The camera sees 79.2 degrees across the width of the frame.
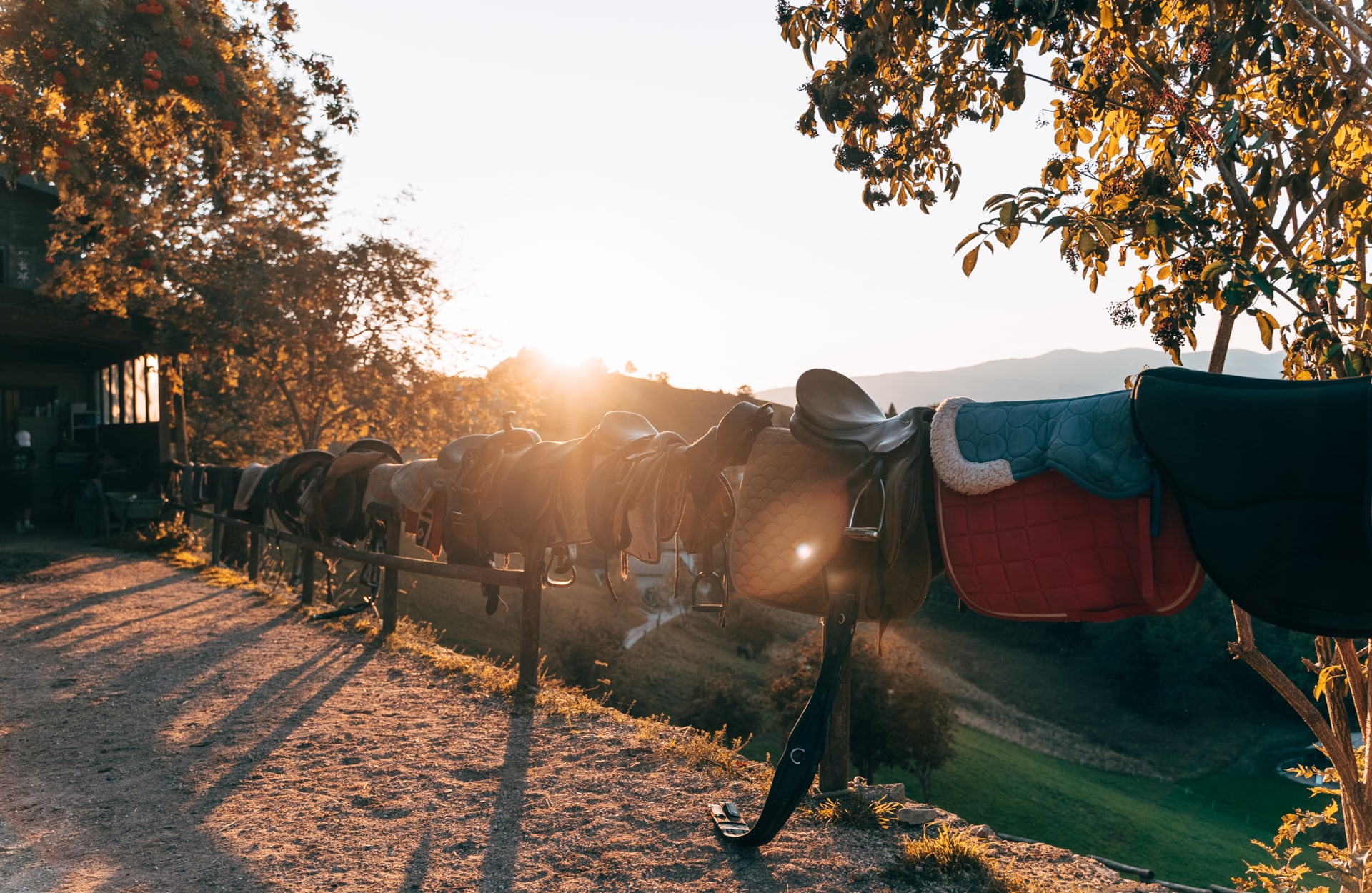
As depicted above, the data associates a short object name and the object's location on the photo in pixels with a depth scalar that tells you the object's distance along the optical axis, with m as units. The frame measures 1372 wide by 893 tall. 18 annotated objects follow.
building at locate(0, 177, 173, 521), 14.56
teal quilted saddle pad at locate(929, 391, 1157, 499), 2.51
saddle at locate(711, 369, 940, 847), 3.08
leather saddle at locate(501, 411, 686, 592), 4.12
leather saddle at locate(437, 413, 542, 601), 5.88
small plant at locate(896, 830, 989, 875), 3.40
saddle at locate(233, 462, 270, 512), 9.65
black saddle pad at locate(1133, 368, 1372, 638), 2.21
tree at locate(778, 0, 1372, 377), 3.10
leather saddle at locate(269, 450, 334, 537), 8.48
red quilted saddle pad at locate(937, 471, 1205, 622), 2.54
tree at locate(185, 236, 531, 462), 16.75
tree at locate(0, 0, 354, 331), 7.29
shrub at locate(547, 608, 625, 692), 28.92
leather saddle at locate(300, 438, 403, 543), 7.79
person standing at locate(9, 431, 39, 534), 14.22
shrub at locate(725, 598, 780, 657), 43.75
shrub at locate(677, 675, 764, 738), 28.89
